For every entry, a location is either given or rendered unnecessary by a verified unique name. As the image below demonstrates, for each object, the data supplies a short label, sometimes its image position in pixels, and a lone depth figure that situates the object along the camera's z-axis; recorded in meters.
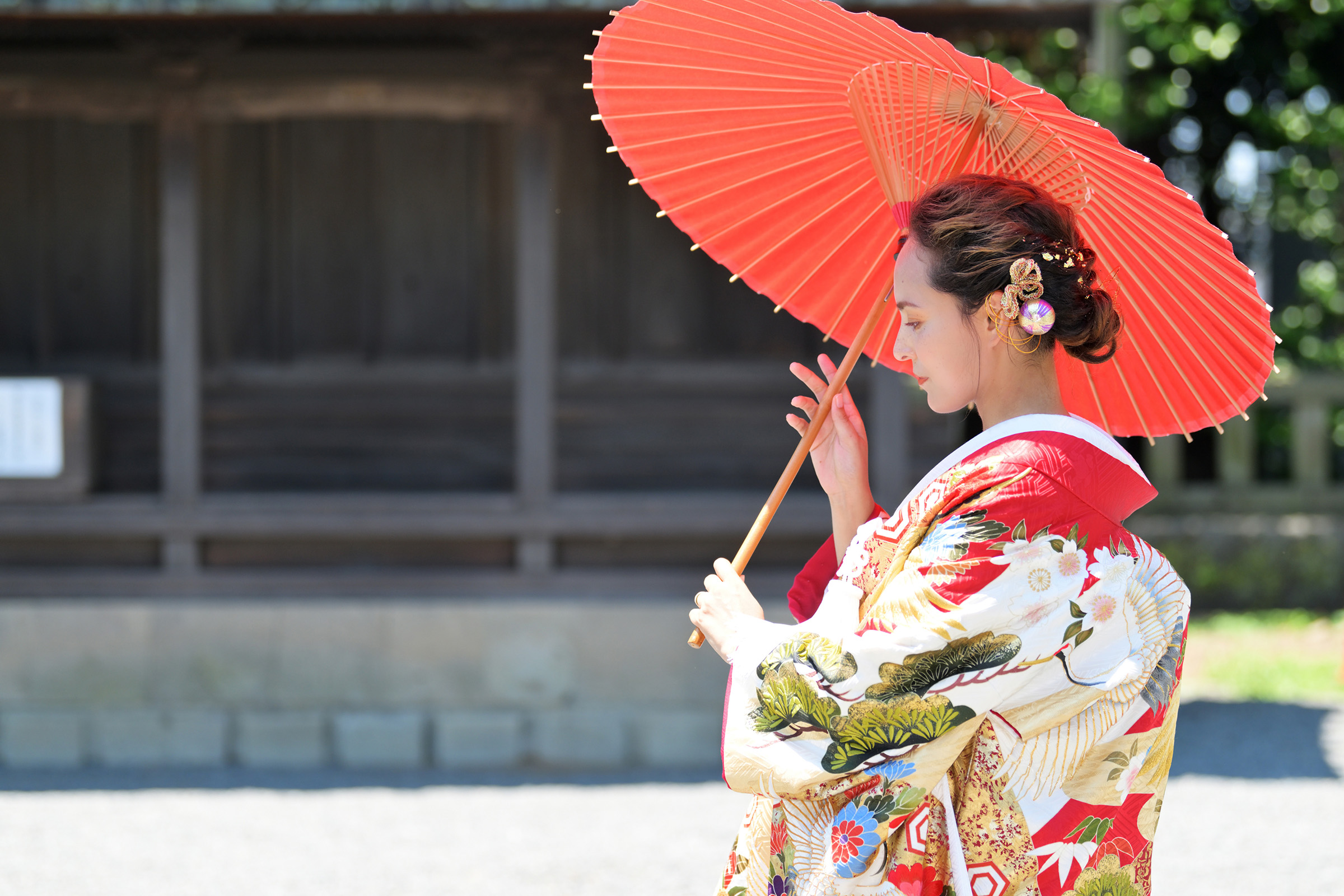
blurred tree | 18.20
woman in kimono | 2.82
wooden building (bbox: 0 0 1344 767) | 11.55
